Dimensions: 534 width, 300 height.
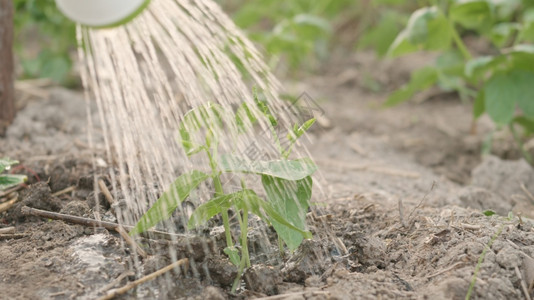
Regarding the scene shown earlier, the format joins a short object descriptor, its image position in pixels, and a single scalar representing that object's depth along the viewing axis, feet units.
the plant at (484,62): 7.47
